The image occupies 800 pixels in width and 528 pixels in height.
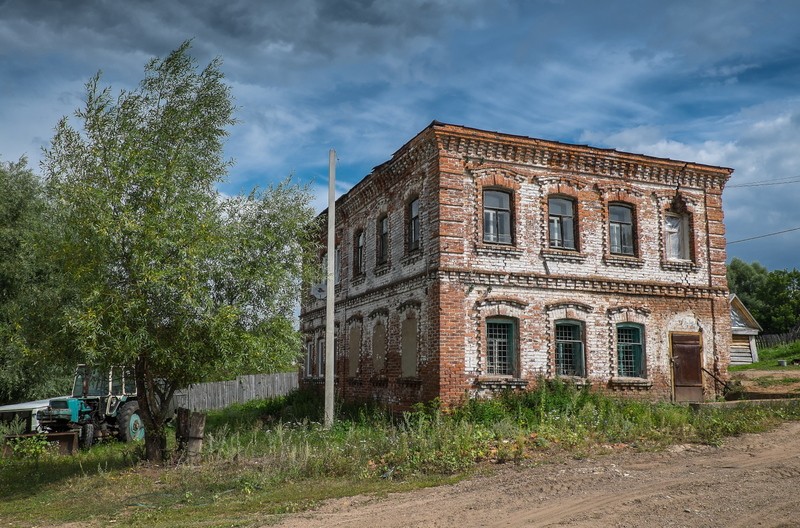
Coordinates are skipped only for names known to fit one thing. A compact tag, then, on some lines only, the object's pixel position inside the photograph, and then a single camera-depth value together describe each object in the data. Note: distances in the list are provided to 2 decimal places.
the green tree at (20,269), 23.61
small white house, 36.81
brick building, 17.02
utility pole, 16.75
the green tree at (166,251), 12.48
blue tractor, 17.67
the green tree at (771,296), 59.56
